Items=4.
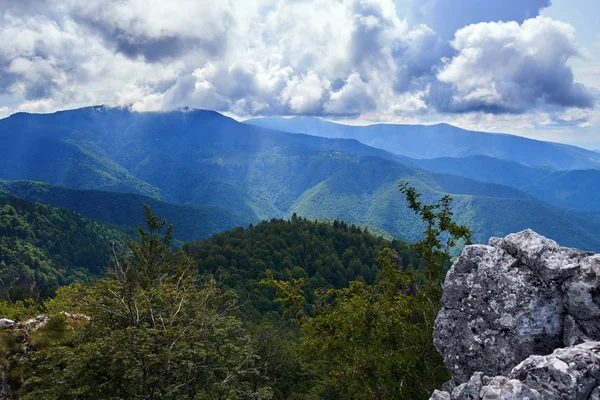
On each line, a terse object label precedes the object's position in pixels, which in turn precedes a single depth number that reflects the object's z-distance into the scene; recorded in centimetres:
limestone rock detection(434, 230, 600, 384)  958
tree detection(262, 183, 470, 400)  1284
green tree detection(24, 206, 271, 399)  1166
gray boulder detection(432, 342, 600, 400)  739
